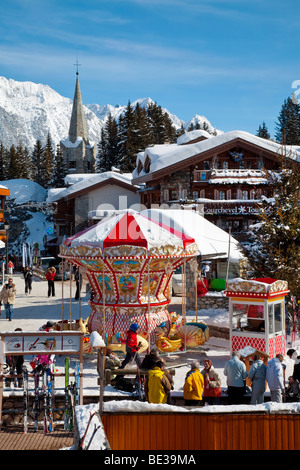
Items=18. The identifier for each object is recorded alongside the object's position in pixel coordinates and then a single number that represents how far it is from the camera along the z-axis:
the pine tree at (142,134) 72.50
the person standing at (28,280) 29.74
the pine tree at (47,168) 88.00
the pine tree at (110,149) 78.28
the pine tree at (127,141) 71.69
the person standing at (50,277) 28.38
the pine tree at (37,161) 93.14
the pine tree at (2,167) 87.62
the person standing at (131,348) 14.16
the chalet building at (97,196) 52.62
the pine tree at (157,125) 81.62
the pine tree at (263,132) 98.69
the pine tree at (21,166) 87.75
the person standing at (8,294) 20.59
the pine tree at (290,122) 76.94
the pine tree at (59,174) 80.12
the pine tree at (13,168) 87.06
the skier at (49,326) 15.10
